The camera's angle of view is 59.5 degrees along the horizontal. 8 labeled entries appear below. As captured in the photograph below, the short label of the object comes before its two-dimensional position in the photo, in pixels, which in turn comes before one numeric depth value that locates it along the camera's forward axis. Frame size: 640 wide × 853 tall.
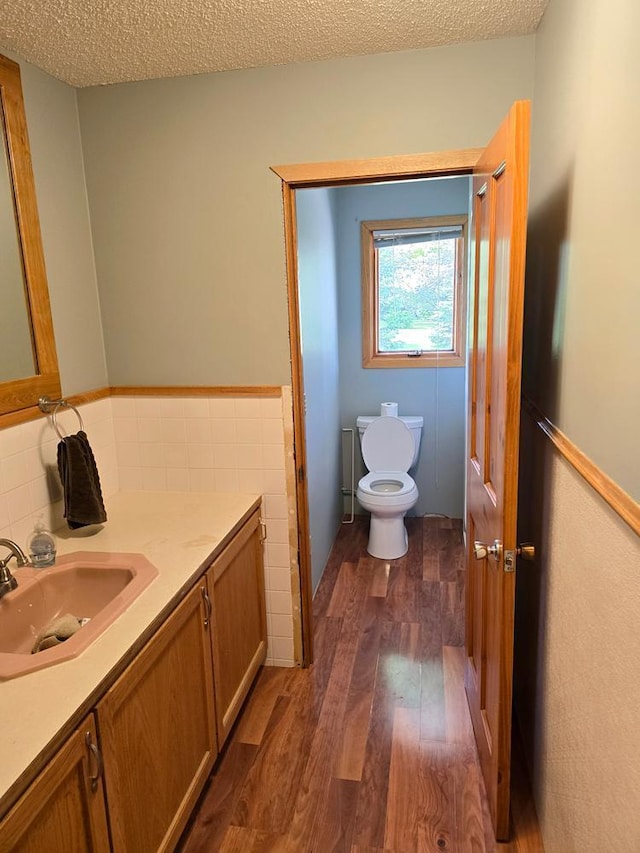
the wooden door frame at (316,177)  2.01
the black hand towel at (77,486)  1.92
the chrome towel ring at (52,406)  1.96
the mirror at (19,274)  1.83
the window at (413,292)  3.90
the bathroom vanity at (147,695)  1.05
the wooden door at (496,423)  1.36
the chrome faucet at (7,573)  1.50
